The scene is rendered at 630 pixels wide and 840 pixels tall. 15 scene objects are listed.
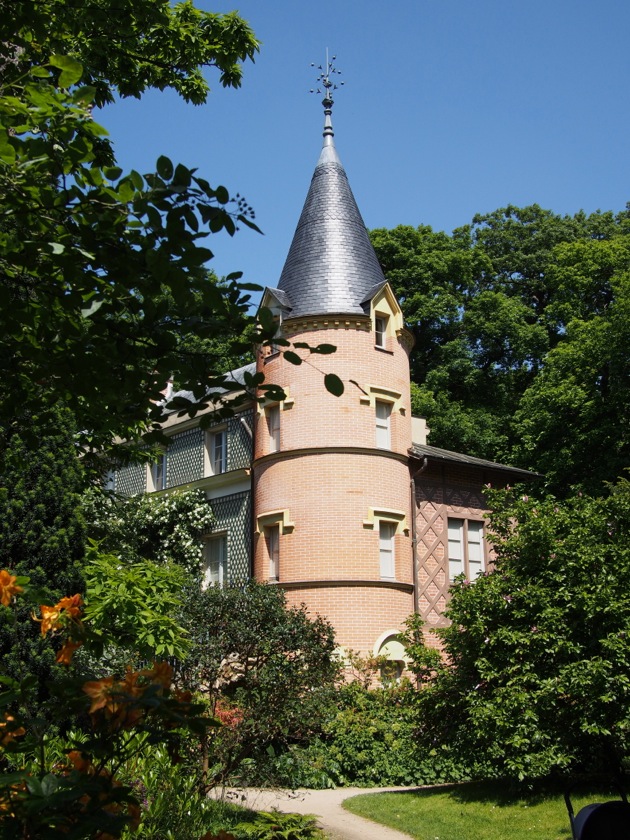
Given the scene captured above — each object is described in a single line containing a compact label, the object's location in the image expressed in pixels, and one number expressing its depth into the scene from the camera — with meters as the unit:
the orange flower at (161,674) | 3.32
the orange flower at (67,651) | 3.77
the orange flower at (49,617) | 4.09
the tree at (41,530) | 11.59
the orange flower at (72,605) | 3.90
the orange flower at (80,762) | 3.25
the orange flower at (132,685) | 3.16
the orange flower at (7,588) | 3.67
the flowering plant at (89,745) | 2.79
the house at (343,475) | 21.39
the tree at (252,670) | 11.02
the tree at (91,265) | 3.98
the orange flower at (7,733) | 3.27
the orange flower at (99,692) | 3.00
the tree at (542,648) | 11.49
